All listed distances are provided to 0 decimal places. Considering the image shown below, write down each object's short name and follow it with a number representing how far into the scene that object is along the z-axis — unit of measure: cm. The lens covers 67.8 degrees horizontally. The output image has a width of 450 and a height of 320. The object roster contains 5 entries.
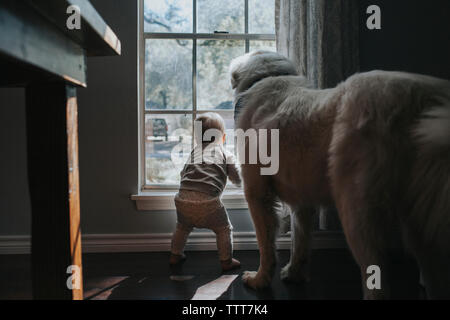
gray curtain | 186
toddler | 175
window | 217
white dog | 91
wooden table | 90
